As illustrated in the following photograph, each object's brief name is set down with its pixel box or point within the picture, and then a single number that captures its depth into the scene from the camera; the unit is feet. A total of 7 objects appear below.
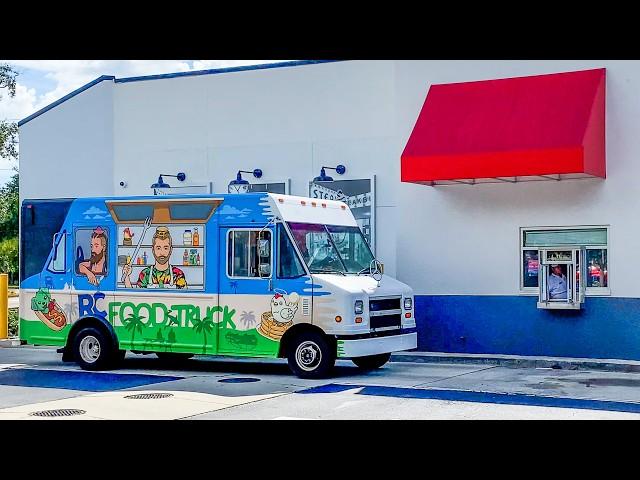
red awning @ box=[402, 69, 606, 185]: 51.31
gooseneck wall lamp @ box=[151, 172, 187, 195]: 69.92
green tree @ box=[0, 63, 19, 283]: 94.89
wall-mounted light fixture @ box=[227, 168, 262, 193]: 66.39
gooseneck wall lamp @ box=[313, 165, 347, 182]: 63.31
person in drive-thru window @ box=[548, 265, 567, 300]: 54.73
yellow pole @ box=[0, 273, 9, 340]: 65.87
